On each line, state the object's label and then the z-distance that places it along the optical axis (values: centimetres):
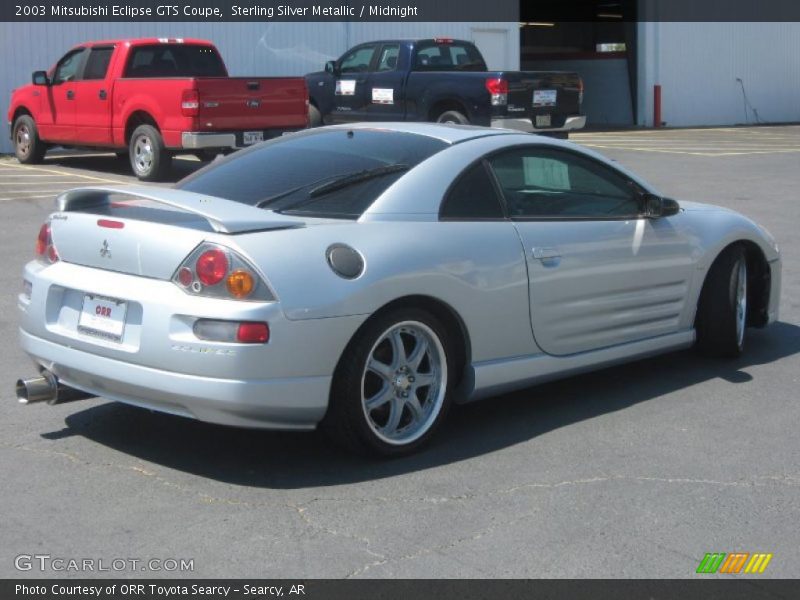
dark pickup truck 1855
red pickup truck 1614
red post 3294
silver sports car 492
